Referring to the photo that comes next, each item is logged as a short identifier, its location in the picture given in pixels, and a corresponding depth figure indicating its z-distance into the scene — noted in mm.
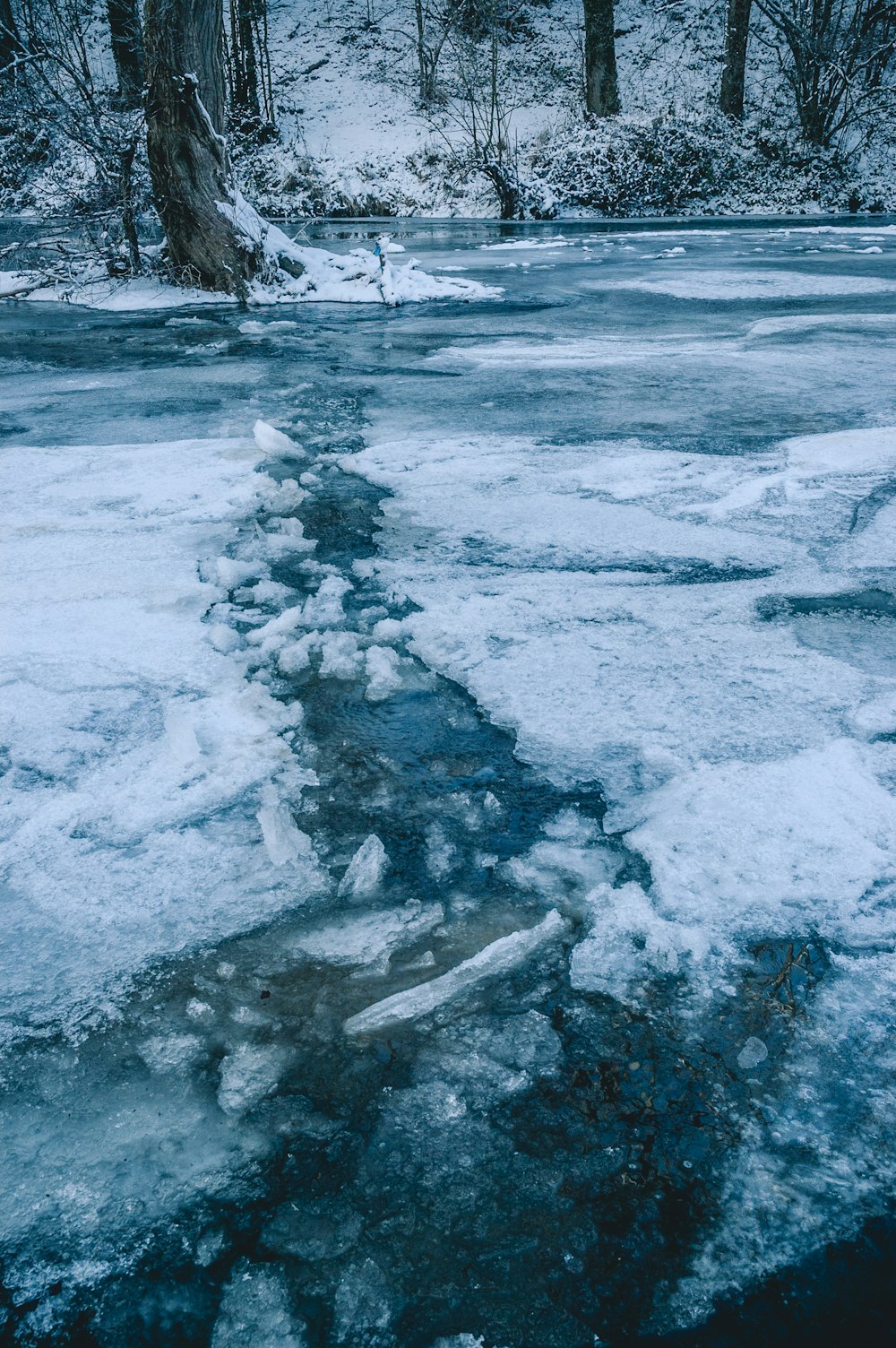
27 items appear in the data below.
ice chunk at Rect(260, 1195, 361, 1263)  951
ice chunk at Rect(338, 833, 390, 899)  1421
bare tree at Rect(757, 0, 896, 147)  15227
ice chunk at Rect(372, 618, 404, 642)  2160
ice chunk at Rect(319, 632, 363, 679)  2025
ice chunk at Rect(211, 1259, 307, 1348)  884
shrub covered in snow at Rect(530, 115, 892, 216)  15336
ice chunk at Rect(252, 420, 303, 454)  3477
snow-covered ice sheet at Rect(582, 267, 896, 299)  6570
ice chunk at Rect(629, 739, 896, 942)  1358
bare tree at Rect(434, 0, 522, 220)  15195
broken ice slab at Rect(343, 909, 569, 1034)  1207
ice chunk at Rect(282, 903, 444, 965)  1311
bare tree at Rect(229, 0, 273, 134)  18234
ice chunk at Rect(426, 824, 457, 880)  1470
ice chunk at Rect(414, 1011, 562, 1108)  1121
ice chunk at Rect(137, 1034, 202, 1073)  1154
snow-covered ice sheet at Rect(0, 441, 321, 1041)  1363
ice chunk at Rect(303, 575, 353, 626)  2234
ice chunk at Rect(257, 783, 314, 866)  1496
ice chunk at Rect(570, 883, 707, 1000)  1263
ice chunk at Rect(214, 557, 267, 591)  2457
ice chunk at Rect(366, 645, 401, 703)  1956
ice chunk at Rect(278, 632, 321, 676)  2035
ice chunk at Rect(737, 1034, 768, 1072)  1128
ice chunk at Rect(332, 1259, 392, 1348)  878
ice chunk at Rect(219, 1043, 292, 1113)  1106
